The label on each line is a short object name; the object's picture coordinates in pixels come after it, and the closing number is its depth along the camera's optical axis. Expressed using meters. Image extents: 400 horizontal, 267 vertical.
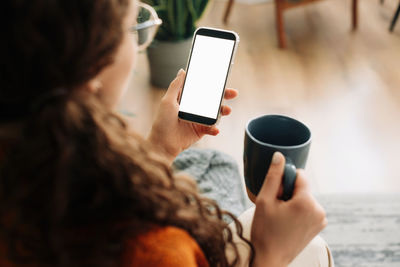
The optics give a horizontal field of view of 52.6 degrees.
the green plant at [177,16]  1.70
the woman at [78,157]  0.37
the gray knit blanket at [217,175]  1.25
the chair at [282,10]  2.17
